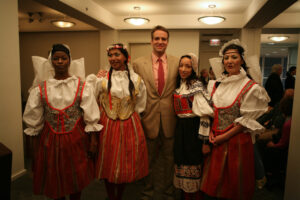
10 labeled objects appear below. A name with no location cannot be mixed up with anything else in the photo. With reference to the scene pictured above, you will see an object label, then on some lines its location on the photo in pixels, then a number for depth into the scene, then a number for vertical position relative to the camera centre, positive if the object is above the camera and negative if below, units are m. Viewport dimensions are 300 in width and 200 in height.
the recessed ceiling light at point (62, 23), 5.18 +1.13
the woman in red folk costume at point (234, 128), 1.64 -0.36
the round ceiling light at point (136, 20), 4.57 +1.10
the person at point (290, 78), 5.77 +0.01
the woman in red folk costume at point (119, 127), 1.77 -0.41
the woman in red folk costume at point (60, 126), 1.60 -0.37
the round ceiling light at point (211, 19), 4.44 +1.12
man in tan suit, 2.10 -0.25
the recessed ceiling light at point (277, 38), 7.41 +1.29
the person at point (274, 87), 5.30 -0.20
